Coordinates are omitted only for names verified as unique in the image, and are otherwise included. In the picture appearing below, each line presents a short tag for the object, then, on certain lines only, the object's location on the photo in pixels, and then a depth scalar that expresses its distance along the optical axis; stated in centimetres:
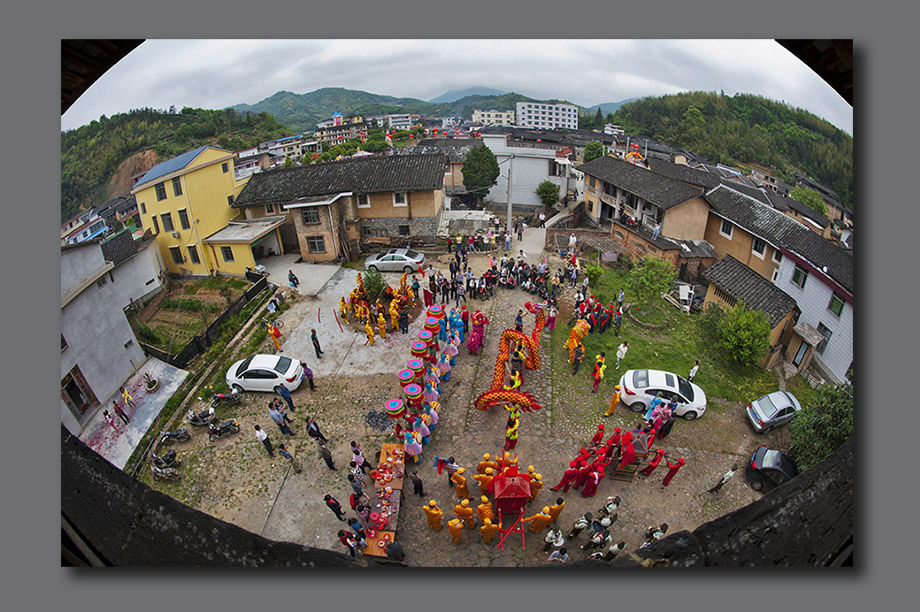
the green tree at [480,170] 4291
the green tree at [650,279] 2053
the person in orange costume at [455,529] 1002
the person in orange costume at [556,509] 1043
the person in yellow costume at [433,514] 1051
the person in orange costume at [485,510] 1010
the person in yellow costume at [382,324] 1842
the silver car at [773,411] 1412
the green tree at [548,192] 4000
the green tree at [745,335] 1677
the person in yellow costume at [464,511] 1020
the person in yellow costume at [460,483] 1112
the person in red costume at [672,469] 1174
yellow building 2459
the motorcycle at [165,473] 1284
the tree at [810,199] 5550
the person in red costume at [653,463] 1197
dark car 1205
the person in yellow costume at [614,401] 1420
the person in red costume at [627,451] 1184
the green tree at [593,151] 6147
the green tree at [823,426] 1139
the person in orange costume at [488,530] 1009
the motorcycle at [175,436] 1407
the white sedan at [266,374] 1566
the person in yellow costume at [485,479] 1102
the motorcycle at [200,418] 1451
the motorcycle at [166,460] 1302
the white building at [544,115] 13575
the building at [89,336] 1341
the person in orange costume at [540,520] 1037
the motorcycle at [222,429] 1404
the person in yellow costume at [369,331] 1810
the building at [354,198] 2639
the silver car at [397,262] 2515
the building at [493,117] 14962
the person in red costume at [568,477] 1155
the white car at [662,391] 1437
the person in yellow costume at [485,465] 1131
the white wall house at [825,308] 1630
